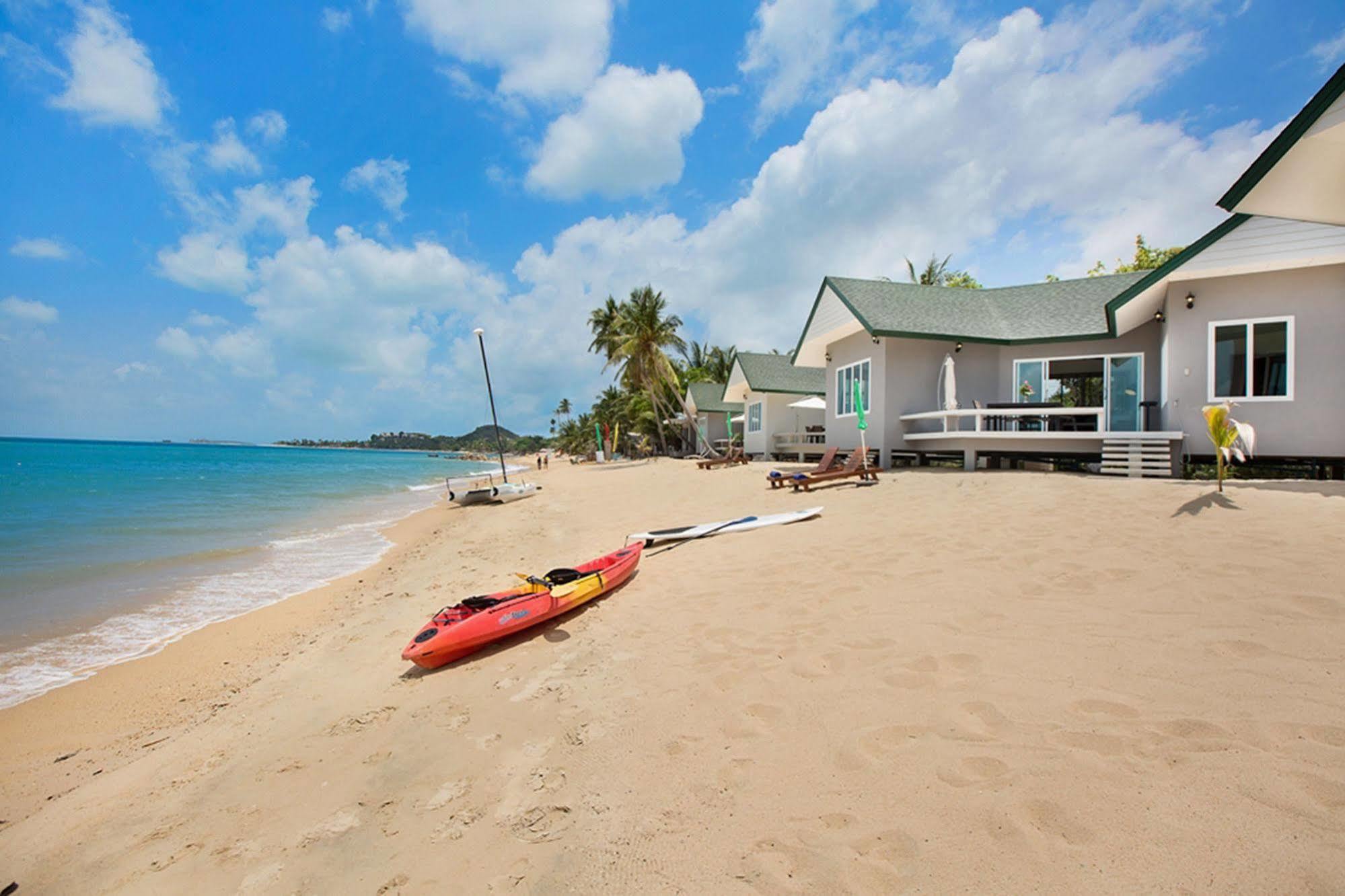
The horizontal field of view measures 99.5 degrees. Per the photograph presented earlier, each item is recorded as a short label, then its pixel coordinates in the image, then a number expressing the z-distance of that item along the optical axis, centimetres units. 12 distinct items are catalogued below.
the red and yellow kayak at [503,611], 557
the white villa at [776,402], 2808
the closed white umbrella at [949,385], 1519
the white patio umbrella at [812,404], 2319
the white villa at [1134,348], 1058
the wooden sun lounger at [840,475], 1313
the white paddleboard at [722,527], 939
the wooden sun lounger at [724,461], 2436
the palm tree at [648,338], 3506
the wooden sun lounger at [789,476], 1418
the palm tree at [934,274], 3775
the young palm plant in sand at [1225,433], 851
